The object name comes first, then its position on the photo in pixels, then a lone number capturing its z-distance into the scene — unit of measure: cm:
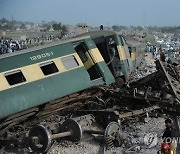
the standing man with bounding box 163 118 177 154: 1007
